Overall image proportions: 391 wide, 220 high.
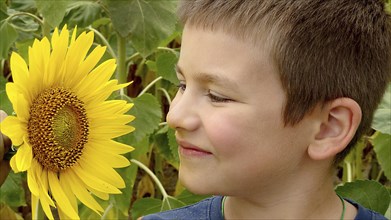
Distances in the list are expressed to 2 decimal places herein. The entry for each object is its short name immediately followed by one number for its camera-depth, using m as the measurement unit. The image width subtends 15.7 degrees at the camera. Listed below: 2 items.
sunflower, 1.10
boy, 1.13
